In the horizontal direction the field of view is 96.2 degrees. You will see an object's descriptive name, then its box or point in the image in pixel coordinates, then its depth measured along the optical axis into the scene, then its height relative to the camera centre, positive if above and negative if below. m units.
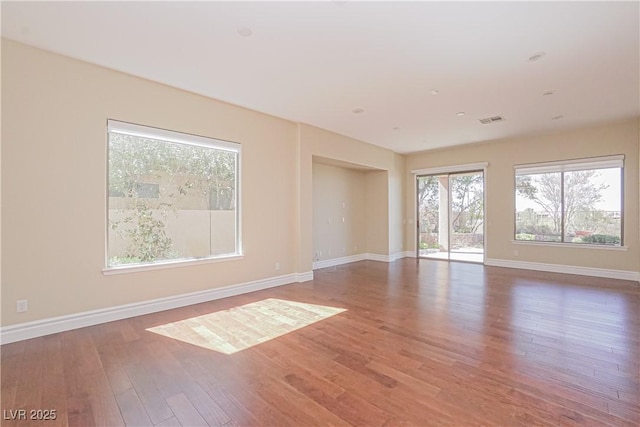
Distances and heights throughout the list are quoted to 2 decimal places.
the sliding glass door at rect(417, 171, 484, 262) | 7.59 +0.00
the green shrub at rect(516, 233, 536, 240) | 6.72 -0.49
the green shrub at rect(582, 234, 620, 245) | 5.75 -0.48
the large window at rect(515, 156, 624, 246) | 5.79 +0.31
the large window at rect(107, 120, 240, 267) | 3.67 +0.29
